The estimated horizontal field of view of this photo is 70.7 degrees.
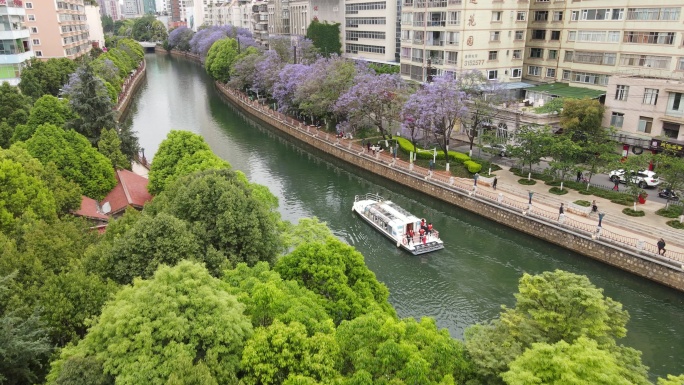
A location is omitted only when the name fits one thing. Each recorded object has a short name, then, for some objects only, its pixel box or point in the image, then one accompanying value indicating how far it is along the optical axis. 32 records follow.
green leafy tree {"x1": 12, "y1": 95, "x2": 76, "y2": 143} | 37.38
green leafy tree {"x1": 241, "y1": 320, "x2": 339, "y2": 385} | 13.19
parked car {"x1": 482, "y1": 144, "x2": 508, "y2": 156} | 42.10
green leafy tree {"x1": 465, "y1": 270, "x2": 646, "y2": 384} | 14.06
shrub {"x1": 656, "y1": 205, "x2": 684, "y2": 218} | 31.22
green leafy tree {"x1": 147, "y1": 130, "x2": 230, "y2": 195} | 30.97
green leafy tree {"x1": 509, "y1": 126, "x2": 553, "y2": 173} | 37.22
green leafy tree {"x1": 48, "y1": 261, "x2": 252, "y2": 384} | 12.80
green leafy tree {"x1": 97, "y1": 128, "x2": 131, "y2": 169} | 38.38
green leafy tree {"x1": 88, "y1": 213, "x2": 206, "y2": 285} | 18.47
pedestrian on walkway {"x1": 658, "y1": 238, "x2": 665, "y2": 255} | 27.17
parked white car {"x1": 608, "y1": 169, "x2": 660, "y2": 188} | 35.40
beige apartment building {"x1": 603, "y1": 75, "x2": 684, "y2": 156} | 37.91
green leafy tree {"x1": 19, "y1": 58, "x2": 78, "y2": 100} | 53.88
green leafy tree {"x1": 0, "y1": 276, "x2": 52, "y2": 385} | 14.57
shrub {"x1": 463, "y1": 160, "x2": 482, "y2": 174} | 41.38
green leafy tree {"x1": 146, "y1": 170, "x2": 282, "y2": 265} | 21.06
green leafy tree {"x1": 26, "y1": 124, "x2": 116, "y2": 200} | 31.97
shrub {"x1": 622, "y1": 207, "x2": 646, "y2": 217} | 31.89
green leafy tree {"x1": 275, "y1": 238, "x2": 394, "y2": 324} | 17.91
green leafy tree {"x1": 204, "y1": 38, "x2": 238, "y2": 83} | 86.94
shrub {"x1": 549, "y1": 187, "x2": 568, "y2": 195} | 36.28
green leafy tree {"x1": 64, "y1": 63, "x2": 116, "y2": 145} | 41.62
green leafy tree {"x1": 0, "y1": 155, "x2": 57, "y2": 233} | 24.09
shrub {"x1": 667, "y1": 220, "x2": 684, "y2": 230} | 29.87
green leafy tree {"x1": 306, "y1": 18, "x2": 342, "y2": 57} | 82.56
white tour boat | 31.97
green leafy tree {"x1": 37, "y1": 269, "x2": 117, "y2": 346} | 17.06
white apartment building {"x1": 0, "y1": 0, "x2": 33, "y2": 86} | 51.91
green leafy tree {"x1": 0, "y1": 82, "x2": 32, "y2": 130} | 42.16
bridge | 169.68
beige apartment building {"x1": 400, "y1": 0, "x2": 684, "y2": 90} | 42.03
